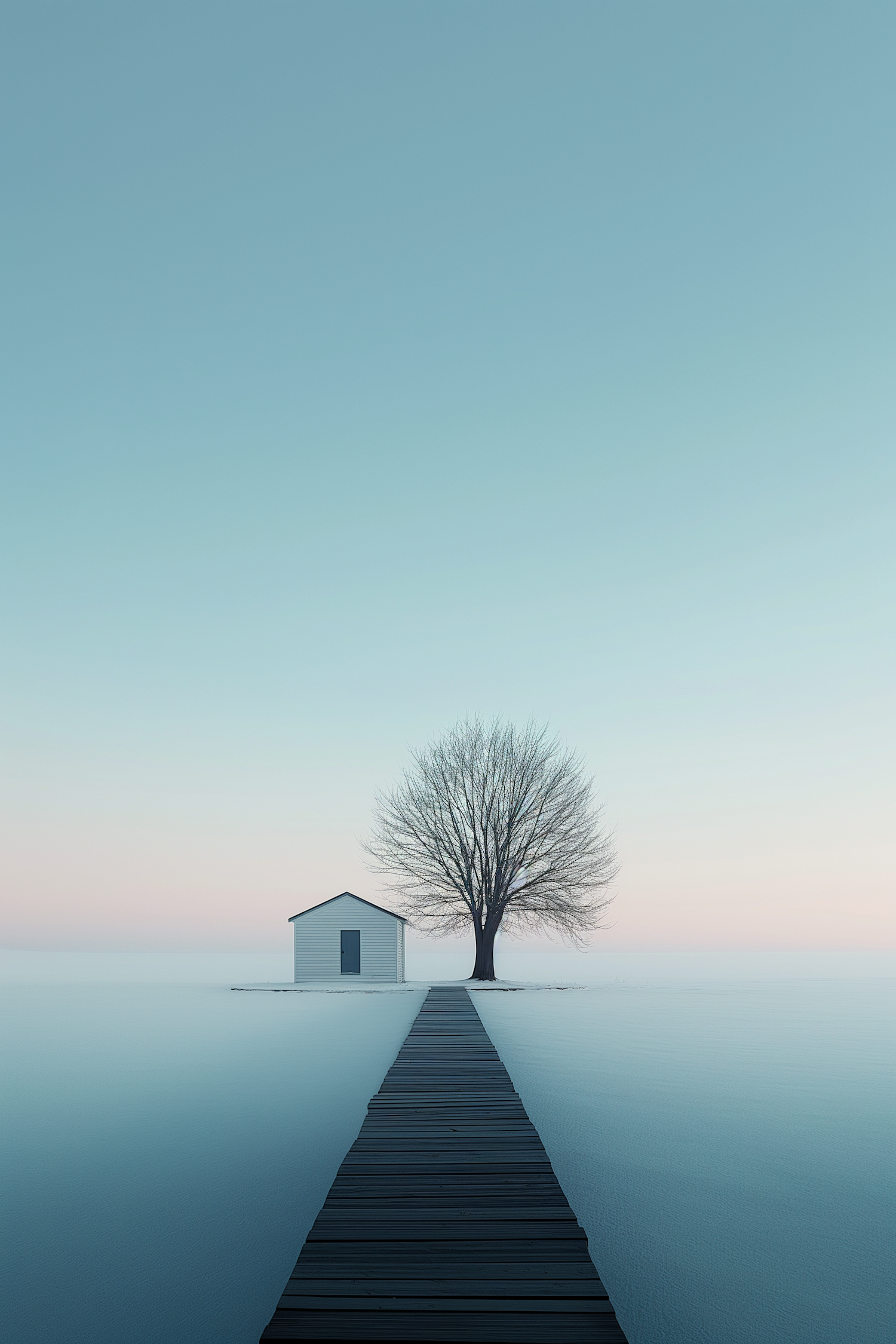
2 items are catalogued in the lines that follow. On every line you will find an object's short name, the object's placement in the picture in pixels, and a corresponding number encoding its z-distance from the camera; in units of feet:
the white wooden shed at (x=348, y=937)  122.42
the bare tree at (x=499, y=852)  127.75
